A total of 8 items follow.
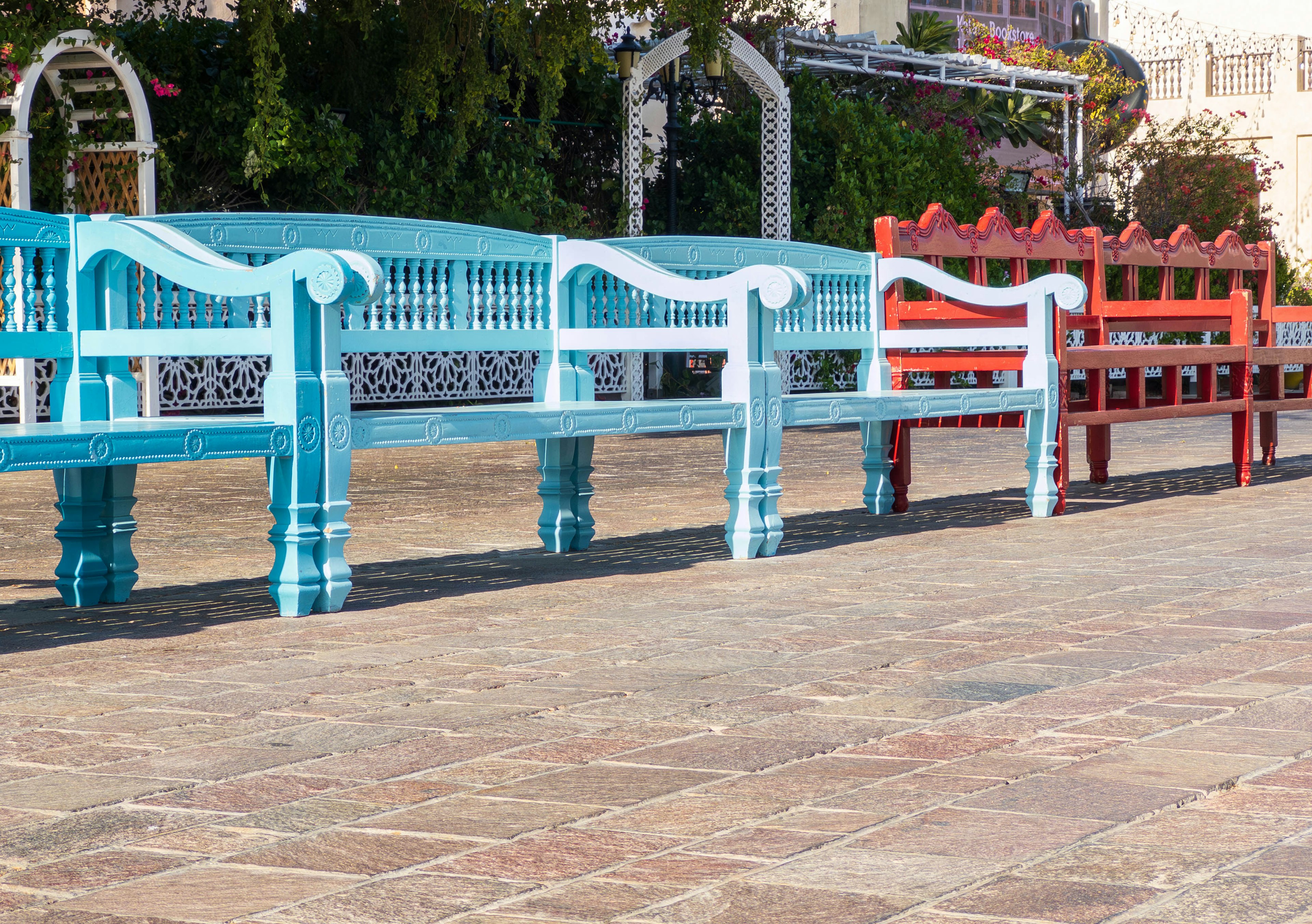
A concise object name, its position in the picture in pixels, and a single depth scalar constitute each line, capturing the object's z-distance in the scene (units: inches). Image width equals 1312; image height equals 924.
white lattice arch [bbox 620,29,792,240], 637.3
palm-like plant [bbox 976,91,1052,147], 1045.8
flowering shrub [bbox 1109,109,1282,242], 869.8
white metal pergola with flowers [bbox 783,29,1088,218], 770.2
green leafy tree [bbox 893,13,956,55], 1103.0
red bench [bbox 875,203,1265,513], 298.7
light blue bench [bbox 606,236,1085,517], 269.0
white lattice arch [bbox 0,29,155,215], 485.1
